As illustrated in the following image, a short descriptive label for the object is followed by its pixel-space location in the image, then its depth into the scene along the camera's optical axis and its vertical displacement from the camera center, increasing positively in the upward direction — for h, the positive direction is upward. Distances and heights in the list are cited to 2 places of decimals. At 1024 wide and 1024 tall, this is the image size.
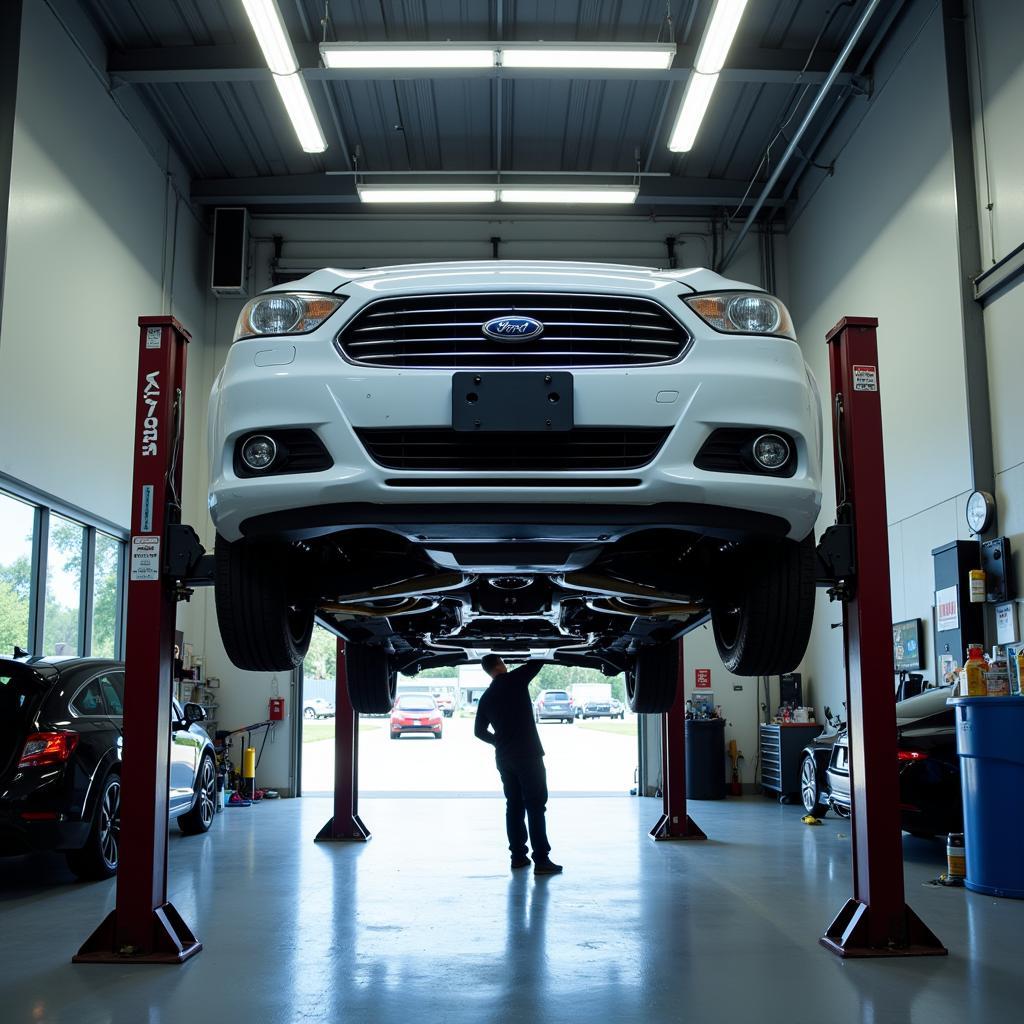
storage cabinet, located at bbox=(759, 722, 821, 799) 11.16 -0.81
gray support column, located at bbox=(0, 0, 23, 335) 7.83 +4.50
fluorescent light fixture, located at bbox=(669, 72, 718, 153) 8.84 +4.93
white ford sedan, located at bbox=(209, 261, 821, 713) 2.69 +0.66
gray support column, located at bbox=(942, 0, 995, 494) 8.08 +3.32
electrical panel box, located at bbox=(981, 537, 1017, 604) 7.47 +0.73
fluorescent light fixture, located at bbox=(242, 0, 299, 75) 7.75 +4.87
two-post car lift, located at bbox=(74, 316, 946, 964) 3.95 +0.07
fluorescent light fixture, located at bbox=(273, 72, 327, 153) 8.96 +4.99
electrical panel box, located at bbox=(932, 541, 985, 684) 7.89 +0.51
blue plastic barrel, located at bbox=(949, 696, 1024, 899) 5.34 -0.60
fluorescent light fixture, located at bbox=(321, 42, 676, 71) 8.27 +4.86
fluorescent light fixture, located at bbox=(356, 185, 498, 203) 11.01 +5.04
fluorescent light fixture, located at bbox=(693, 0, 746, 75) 7.64 +4.79
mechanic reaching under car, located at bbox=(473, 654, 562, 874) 6.30 -0.48
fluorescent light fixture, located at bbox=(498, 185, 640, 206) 11.08 +5.02
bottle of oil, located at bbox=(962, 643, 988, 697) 5.62 -0.01
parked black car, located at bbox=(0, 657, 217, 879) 5.25 -0.41
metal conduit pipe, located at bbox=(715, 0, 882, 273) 8.76 +5.25
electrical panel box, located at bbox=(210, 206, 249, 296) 12.72 +5.03
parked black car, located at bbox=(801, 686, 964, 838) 6.66 -0.63
